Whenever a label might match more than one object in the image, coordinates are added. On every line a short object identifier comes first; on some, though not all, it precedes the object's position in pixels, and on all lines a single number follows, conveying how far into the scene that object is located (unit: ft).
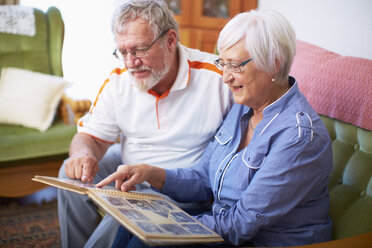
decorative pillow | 8.37
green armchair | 7.72
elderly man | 5.11
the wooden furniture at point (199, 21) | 13.88
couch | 4.06
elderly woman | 3.46
